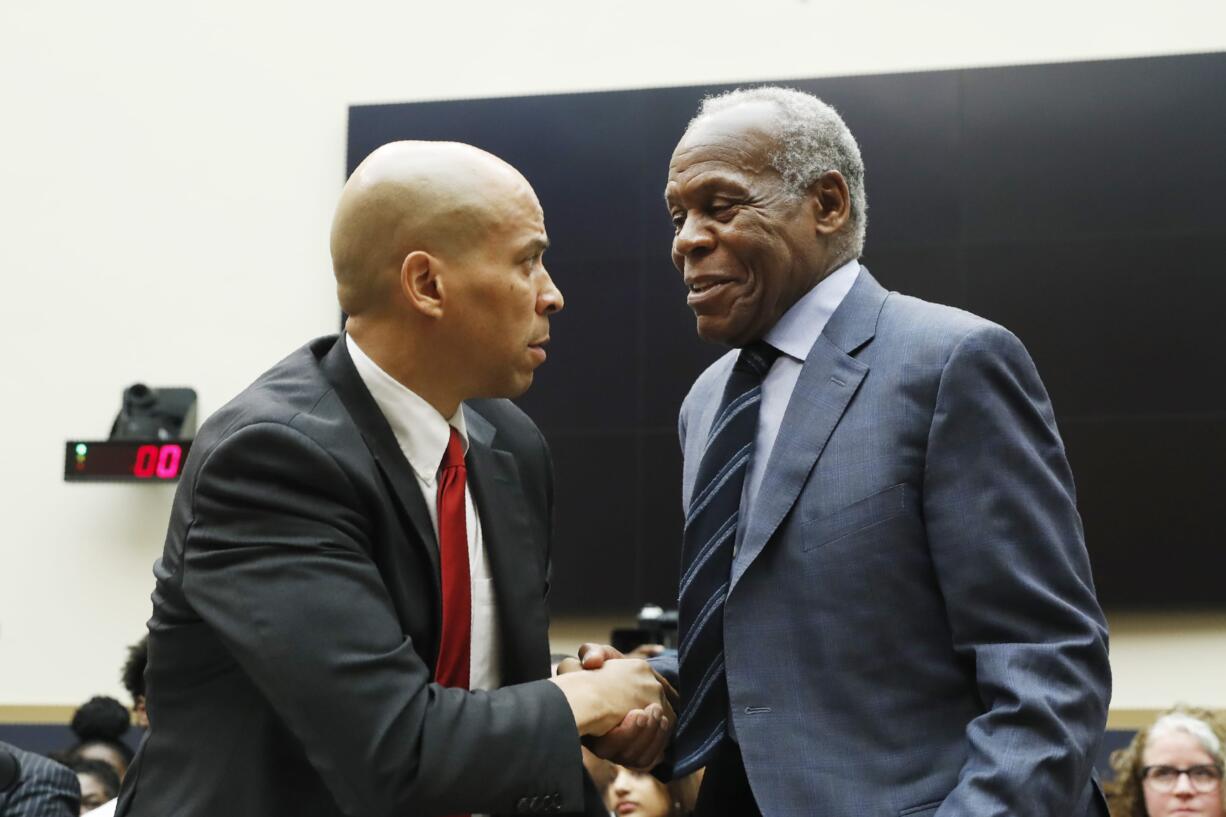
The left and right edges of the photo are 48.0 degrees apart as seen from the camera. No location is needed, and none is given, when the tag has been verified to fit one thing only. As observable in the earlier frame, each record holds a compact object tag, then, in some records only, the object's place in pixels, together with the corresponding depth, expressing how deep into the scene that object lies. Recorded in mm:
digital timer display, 6887
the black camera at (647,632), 5418
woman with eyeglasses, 4270
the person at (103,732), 5359
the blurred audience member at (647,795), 4176
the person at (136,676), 5184
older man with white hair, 1608
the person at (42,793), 3467
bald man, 1510
